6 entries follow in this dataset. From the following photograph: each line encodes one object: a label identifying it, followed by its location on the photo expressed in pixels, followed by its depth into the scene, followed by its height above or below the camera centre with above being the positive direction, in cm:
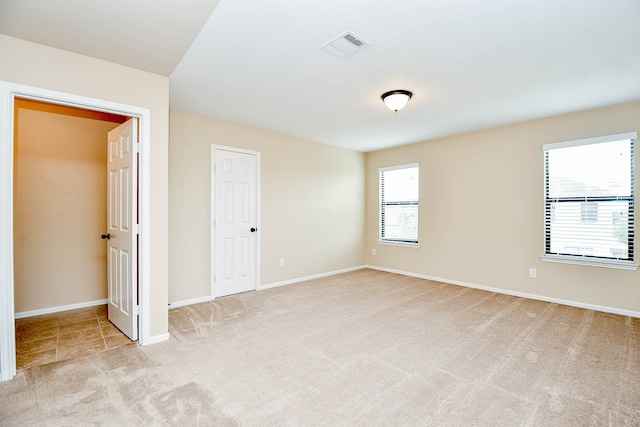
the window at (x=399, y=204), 565 +15
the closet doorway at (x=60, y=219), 344 -11
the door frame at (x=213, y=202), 420 +12
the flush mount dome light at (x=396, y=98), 314 +122
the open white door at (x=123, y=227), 282 -18
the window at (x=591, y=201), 354 +14
